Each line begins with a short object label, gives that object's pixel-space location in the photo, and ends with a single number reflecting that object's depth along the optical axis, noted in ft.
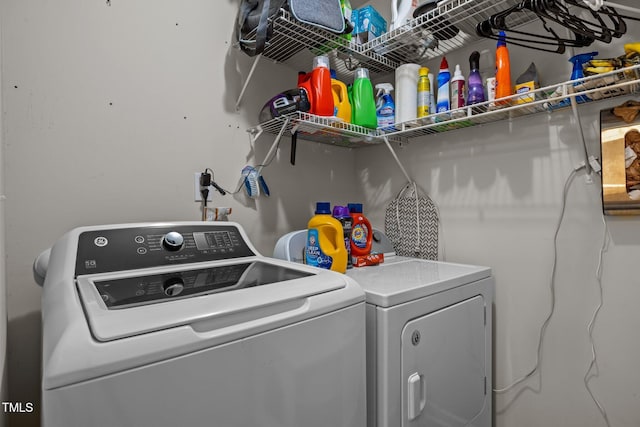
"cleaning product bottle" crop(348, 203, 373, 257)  5.81
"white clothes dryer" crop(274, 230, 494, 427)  3.86
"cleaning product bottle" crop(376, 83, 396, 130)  6.47
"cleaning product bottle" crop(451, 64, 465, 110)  5.60
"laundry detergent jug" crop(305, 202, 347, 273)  4.96
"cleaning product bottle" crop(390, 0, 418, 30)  5.86
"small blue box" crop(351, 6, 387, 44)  6.31
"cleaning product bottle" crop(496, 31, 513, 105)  5.10
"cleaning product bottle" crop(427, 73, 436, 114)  6.06
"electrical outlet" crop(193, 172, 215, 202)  5.75
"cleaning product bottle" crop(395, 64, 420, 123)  6.18
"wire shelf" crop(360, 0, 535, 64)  4.99
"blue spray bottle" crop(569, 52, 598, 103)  4.58
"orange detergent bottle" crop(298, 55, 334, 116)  5.74
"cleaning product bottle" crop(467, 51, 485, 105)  5.34
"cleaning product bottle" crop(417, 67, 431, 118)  6.01
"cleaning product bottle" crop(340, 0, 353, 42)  5.87
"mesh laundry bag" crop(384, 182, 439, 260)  6.82
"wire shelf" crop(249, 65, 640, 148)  4.21
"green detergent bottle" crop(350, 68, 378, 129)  6.32
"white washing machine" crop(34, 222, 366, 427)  2.05
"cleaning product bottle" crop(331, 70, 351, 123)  6.23
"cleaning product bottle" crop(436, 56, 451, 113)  5.72
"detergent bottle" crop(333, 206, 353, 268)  5.63
